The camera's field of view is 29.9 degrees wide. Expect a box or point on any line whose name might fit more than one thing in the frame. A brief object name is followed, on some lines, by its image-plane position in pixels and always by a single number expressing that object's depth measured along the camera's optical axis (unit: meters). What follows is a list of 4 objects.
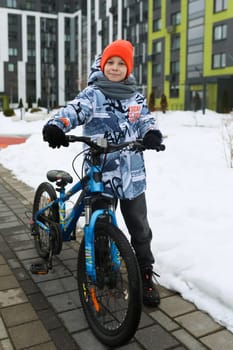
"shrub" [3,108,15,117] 41.56
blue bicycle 2.69
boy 3.18
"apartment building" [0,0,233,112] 44.34
